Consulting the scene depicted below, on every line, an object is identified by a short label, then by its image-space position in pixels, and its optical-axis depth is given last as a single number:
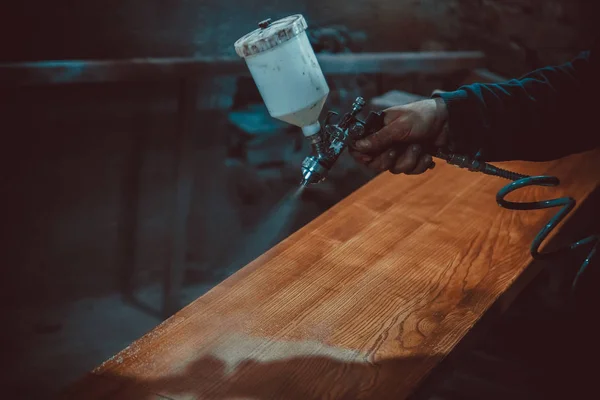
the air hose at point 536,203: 1.54
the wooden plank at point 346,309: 1.18
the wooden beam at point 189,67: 2.55
